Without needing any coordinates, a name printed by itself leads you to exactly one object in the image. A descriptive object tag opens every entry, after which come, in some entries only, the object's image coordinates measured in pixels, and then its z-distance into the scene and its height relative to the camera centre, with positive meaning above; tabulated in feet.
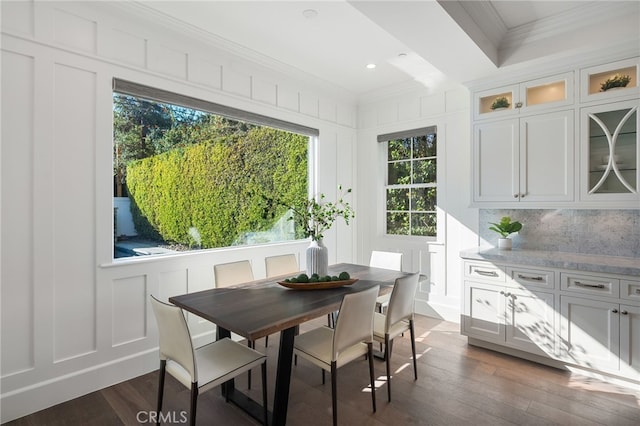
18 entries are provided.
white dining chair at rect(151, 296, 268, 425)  5.90 -2.97
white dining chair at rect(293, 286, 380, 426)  6.82 -2.82
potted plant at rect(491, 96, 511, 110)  11.19 +3.70
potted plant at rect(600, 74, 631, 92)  9.24 +3.65
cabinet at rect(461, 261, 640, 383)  8.41 -2.82
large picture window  9.62 +1.39
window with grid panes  14.40 +1.39
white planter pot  11.39 -1.03
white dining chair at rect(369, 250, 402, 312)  11.35 -1.72
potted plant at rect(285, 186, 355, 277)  9.26 -1.00
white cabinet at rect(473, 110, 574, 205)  10.05 +1.73
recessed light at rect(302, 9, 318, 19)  9.12 +5.48
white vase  9.27 -1.25
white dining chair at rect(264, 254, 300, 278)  10.90 -1.71
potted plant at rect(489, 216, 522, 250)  11.21 -0.52
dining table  6.20 -1.95
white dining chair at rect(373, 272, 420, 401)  8.12 -2.64
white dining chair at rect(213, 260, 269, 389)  9.36 -1.72
